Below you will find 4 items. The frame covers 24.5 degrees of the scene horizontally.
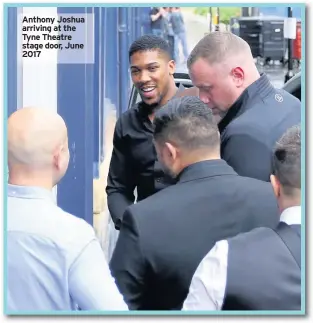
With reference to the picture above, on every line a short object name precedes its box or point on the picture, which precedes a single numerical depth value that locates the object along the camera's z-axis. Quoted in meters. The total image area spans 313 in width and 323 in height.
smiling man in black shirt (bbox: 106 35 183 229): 3.04
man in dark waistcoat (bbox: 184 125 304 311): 2.23
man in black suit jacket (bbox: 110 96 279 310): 2.41
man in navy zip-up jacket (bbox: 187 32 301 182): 2.84
